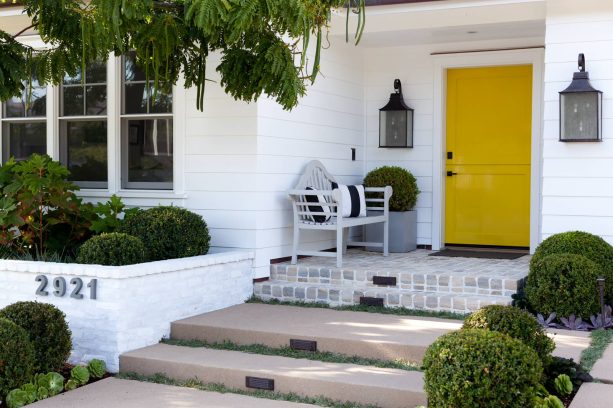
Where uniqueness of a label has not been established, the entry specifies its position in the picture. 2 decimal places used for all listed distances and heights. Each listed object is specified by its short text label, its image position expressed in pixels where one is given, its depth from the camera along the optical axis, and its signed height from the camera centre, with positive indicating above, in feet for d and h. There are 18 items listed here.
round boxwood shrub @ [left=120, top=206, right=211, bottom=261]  22.67 -1.56
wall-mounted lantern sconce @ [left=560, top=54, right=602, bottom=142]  23.38 +2.07
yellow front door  29.60 +0.86
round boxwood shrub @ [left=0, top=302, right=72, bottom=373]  17.87 -3.43
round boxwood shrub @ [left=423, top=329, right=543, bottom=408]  13.53 -3.29
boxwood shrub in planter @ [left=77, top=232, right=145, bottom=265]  20.75 -1.92
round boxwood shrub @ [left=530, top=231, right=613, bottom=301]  21.74 -1.90
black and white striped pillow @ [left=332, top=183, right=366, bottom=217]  26.76 -0.74
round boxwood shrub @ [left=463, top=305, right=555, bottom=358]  15.37 -2.81
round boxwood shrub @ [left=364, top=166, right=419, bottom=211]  29.22 -0.21
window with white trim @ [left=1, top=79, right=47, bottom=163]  28.09 +1.77
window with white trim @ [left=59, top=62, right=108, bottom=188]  27.02 +1.67
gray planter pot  29.27 -1.91
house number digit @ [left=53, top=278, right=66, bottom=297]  20.21 -2.77
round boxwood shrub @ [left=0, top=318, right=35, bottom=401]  16.58 -3.76
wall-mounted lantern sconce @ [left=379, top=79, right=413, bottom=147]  30.04 +2.15
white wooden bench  24.66 -1.03
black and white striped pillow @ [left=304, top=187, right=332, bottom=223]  25.40 -0.98
